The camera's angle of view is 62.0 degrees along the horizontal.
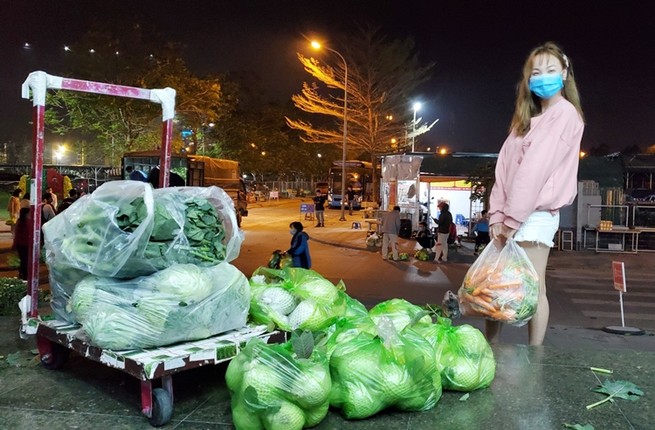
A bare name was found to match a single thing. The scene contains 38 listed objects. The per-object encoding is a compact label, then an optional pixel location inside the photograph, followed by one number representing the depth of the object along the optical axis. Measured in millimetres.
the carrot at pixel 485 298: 3717
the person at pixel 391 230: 15828
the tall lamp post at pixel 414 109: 42844
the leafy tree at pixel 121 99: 25750
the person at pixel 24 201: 13566
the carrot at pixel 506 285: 3674
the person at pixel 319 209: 26703
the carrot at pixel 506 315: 3648
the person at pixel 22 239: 10438
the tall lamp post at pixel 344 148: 28672
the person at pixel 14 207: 15367
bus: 41431
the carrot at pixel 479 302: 3713
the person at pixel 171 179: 8159
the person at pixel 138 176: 7956
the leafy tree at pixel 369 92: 36844
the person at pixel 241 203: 27666
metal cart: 2887
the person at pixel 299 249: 10195
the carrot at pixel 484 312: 3722
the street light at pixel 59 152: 54000
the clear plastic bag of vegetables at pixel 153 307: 3008
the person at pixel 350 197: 39369
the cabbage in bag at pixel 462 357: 3244
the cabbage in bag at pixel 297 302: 3713
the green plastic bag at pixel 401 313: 3620
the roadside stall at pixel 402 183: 19688
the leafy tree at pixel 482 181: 18062
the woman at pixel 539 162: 3887
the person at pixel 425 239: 16578
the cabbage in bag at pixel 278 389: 2572
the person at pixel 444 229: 15789
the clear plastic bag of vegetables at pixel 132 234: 3174
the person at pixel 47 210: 11586
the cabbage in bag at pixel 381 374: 2826
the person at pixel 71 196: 12180
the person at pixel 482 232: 16078
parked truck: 23558
